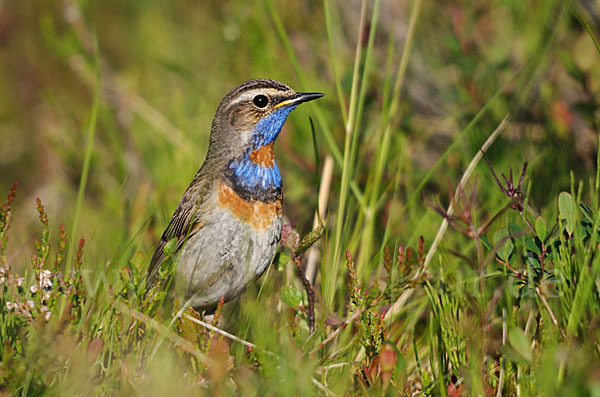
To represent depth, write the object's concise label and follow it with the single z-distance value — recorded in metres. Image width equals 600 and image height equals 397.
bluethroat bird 7.63
